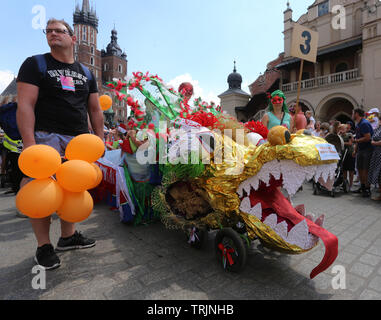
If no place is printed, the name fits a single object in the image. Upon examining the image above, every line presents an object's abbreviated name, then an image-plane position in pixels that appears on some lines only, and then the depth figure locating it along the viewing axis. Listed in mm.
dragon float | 1587
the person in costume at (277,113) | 2865
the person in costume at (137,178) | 2947
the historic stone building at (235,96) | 22734
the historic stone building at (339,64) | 14625
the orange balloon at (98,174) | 1842
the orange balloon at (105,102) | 3404
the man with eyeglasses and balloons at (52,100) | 1836
